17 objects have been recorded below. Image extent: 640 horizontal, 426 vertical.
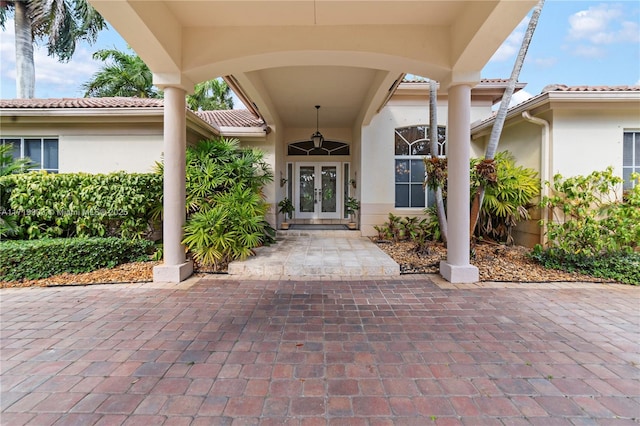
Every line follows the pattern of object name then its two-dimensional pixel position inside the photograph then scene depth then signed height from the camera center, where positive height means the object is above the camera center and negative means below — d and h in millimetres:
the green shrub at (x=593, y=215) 4160 -61
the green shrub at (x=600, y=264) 4074 -841
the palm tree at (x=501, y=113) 4387 +1769
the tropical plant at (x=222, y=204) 4422 +125
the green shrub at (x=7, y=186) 4375 +412
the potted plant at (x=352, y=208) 8238 +91
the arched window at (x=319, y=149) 9555 +2219
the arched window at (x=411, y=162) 7734 +1424
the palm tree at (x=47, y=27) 10938 +7824
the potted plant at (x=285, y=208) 8344 +90
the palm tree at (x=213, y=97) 15580 +6943
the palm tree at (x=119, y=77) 13266 +6623
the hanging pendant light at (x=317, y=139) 7638 +2064
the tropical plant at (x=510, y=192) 5344 +386
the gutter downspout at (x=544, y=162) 5340 +999
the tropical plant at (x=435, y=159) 5090 +979
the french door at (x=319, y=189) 9609 +786
